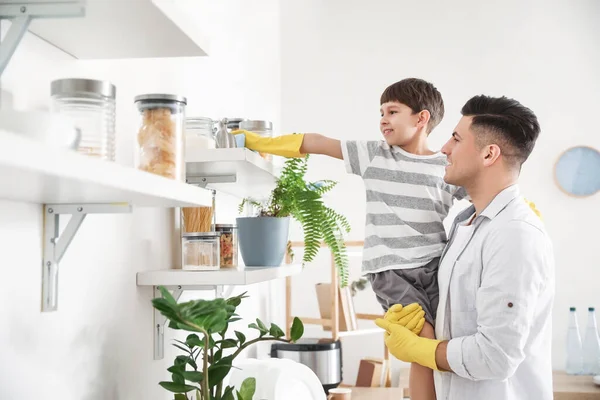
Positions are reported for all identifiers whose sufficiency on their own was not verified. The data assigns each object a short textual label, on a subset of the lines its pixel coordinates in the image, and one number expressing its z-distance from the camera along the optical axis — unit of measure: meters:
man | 1.45
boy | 1.72
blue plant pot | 1.67
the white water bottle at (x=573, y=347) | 3.58
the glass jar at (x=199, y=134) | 1.37
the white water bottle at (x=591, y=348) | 3.53
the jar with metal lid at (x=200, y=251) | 1.35
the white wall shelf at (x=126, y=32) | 0.85
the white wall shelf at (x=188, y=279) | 1.30
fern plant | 1.74
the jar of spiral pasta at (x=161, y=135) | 0.98
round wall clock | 3.83
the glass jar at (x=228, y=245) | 1.49
